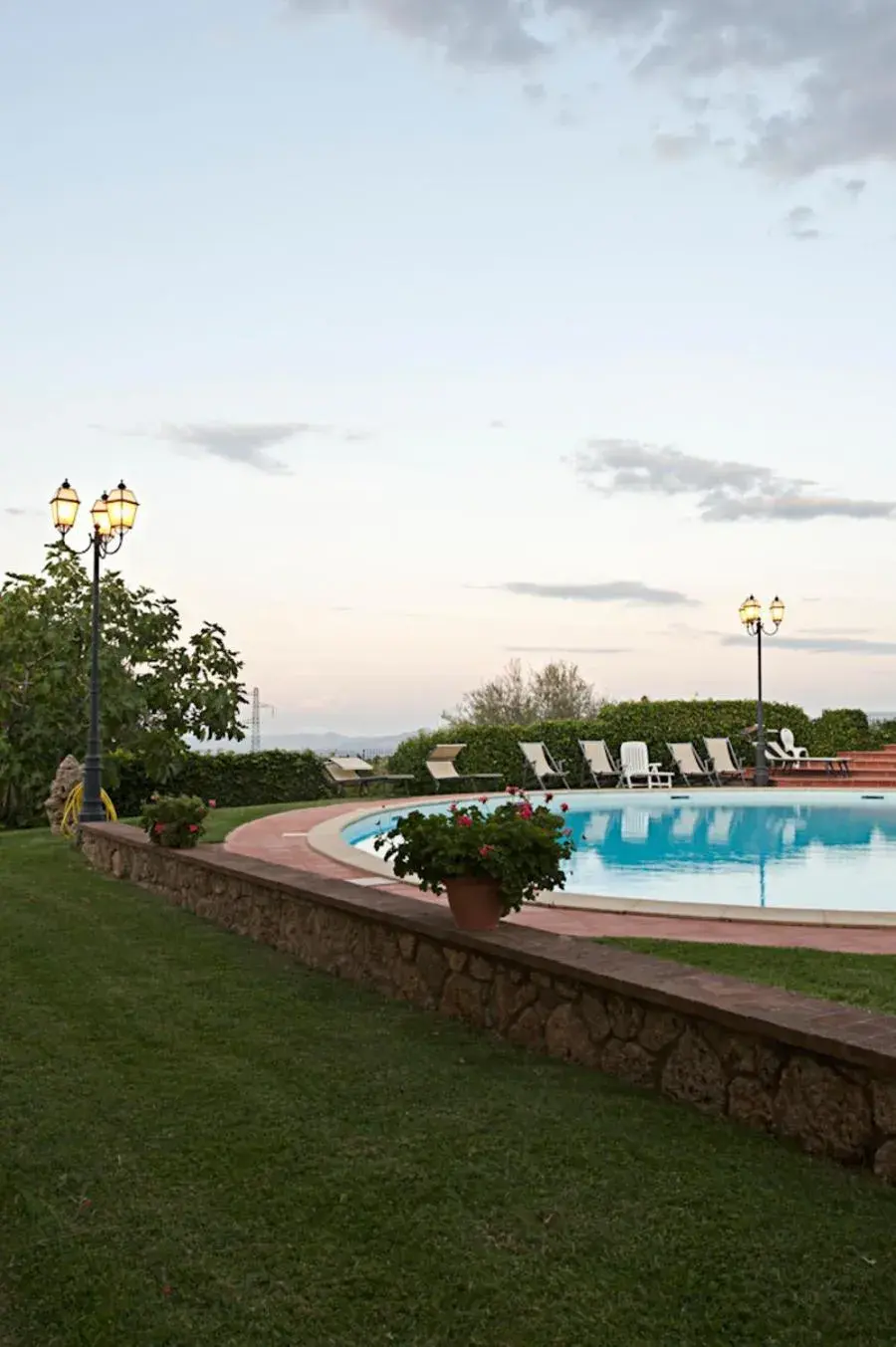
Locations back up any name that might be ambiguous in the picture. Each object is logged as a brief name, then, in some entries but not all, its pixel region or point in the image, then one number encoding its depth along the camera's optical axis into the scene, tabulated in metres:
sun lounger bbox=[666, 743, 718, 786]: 20.89
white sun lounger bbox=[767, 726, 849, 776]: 21.81
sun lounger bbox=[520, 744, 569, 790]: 19.61
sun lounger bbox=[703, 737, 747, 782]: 21.44
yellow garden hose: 12.52
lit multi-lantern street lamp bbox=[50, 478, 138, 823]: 10.85
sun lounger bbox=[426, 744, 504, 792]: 18.64
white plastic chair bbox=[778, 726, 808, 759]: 22.02
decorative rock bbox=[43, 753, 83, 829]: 12.98
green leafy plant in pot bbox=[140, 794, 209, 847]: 8.21
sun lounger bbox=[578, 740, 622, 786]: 20.44
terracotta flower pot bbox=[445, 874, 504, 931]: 4.56
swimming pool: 9.68
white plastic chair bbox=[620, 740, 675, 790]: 20.39
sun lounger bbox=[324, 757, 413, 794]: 17.84
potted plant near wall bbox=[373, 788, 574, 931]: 4.55
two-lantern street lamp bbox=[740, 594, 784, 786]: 20.28
